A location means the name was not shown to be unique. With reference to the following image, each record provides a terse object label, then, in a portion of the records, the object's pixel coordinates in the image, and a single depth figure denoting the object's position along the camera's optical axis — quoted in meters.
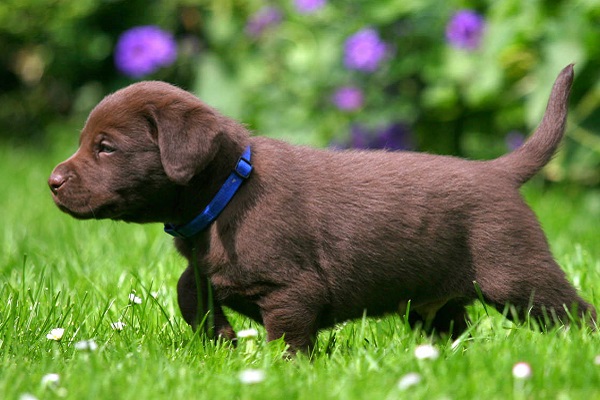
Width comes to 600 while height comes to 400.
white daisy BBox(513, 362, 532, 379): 5.57
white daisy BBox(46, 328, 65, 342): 6.74
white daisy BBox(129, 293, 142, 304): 7.44
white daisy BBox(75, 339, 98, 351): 6.17
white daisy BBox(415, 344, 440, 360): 5.90
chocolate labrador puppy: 6.82
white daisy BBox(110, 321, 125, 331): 7.14
